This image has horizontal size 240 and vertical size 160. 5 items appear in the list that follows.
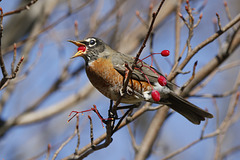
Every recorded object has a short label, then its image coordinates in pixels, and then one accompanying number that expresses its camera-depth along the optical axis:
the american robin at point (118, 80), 6.50
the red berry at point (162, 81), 4.98
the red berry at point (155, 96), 5.05
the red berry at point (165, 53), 4.93
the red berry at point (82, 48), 7.11
